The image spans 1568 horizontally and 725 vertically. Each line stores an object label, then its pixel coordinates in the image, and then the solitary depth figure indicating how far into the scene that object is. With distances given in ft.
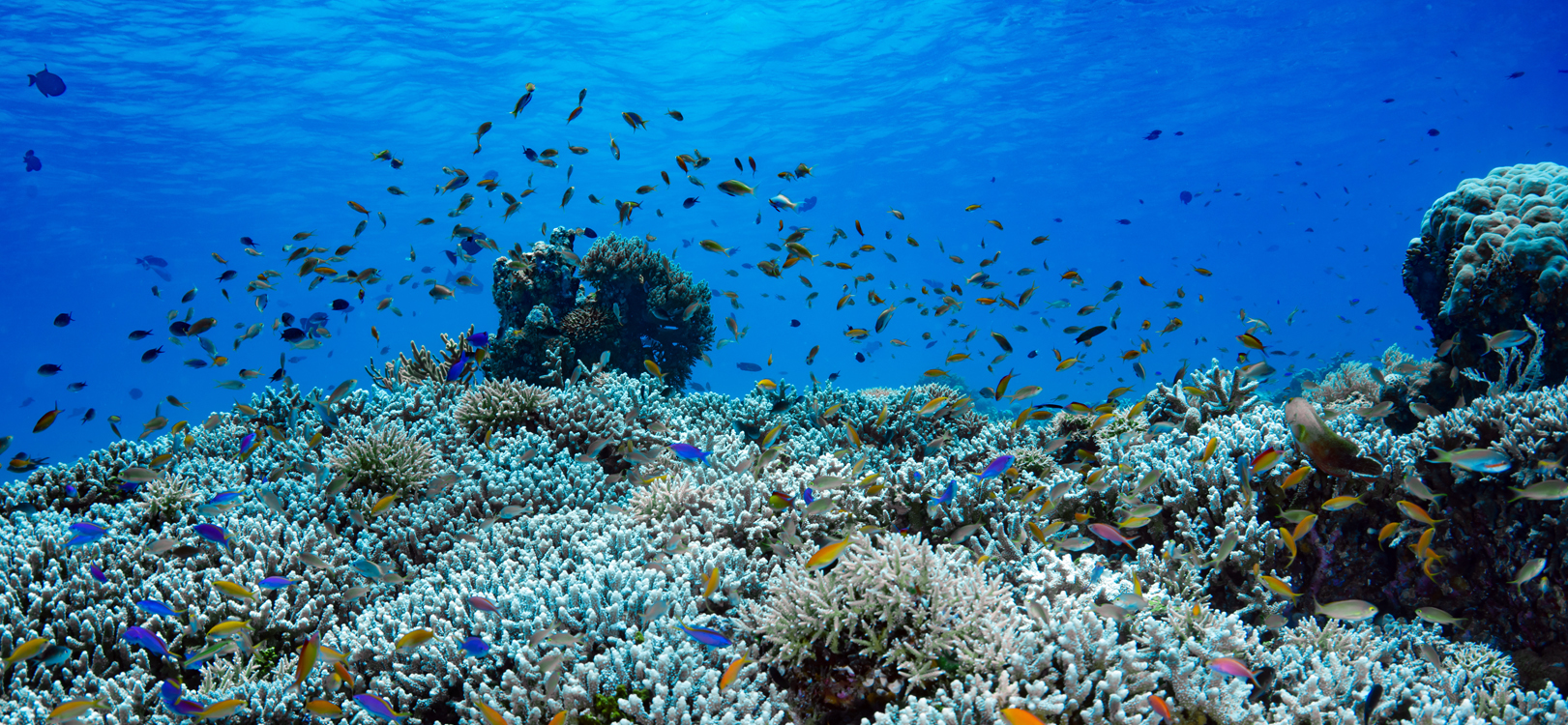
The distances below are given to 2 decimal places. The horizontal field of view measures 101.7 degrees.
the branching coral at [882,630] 10.43
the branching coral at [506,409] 23.45
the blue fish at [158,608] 12.82
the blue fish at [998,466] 14.62
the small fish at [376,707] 9.94
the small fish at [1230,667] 9.64
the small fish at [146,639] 12.19
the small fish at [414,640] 11.51
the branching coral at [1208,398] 22.39
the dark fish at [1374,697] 10.72
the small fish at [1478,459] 12.14
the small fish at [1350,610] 11.15
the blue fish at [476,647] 11.22
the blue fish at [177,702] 10.39
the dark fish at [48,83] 30.35
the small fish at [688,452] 14.80
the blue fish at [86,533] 15.29
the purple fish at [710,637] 10.43
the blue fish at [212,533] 14.48
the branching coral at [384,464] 19.25
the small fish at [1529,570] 12.38
